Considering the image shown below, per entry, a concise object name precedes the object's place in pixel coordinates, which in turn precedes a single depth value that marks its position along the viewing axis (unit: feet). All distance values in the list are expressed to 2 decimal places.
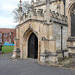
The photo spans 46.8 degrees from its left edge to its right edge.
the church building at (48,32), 26.53
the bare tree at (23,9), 78.51
